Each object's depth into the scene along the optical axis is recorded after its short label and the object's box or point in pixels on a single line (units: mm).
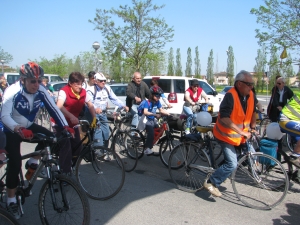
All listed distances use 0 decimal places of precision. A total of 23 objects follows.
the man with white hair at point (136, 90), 8338
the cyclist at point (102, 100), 5955
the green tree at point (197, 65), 74675
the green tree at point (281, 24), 14487
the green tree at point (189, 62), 76188
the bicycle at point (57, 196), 3086
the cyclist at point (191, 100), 8195
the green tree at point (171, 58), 63291
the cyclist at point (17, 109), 3381
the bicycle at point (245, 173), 4125
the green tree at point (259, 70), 46281
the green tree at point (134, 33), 20547
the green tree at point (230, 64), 67250
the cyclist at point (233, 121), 3992
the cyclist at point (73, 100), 4566
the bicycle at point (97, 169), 4379
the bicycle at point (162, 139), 5945
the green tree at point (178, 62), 72788
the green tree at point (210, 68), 73188
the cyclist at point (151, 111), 6109
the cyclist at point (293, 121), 4297
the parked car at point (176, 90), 11406
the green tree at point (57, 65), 51441
